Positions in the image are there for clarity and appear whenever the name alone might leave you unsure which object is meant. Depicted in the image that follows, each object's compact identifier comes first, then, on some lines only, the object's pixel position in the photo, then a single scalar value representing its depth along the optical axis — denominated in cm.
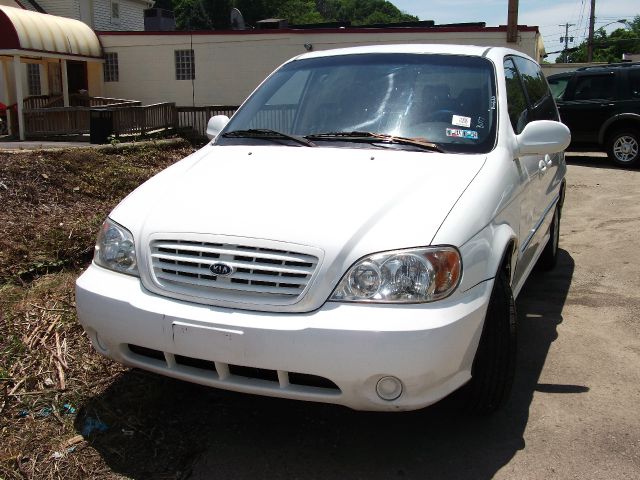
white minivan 254
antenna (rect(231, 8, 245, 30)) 2741
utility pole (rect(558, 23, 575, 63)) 7659
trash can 1465
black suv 1217
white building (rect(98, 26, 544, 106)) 2045
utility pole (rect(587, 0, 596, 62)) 4769
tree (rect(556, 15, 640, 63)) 7200
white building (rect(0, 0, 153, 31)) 2472
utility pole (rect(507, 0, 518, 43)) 1759
